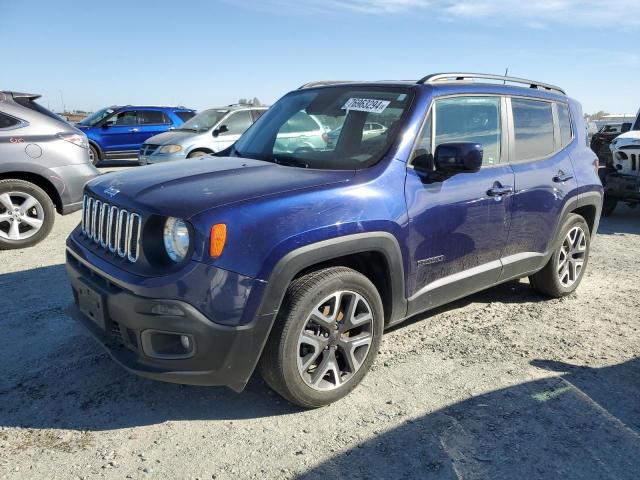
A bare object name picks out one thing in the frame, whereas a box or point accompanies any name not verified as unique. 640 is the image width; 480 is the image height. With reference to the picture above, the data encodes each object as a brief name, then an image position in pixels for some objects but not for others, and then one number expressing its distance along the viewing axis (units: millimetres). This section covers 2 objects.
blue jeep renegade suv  2590
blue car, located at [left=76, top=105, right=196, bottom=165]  15070
